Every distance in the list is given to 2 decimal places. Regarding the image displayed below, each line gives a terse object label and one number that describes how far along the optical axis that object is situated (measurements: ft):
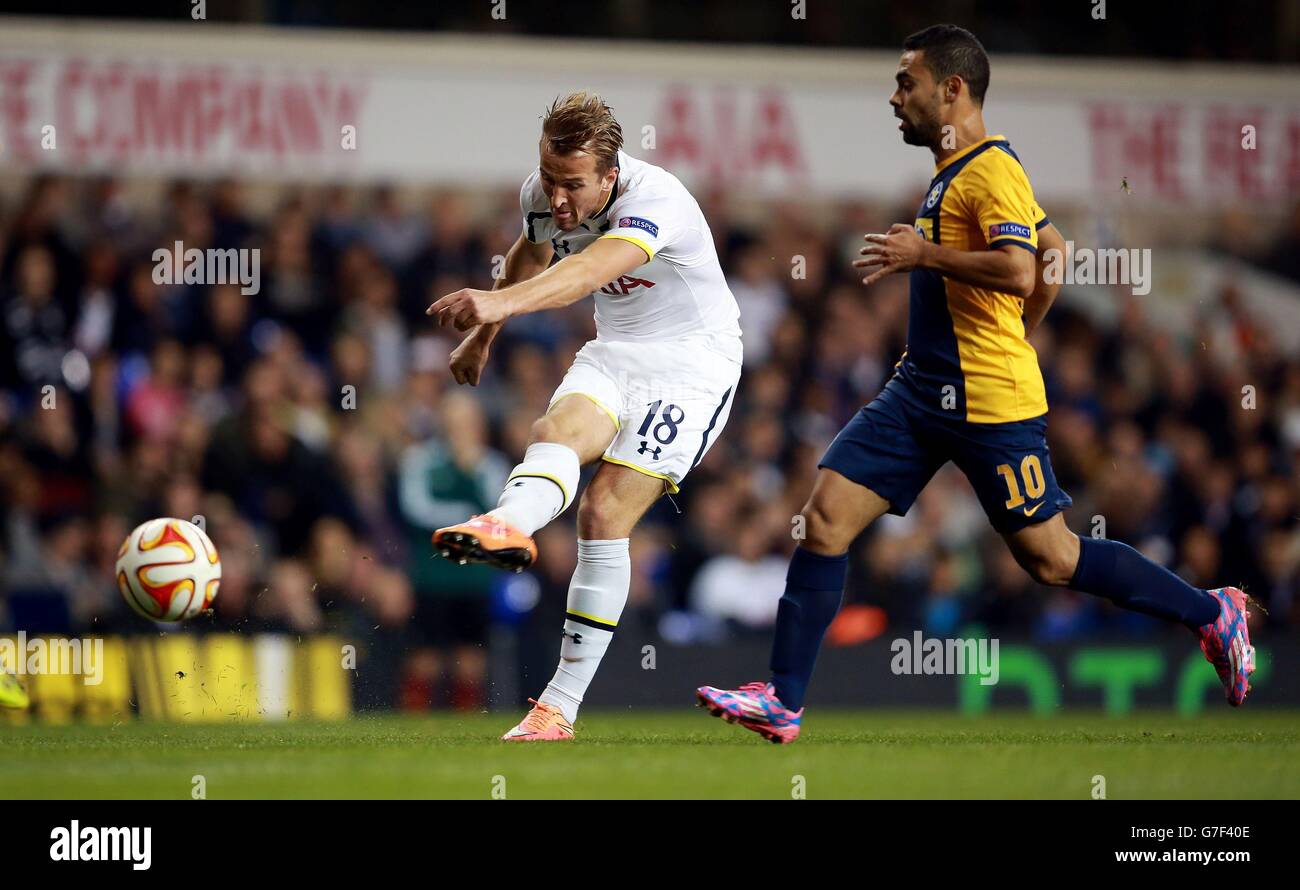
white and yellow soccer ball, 22.13
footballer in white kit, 20.15
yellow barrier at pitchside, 29.35
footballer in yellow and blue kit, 20.10
